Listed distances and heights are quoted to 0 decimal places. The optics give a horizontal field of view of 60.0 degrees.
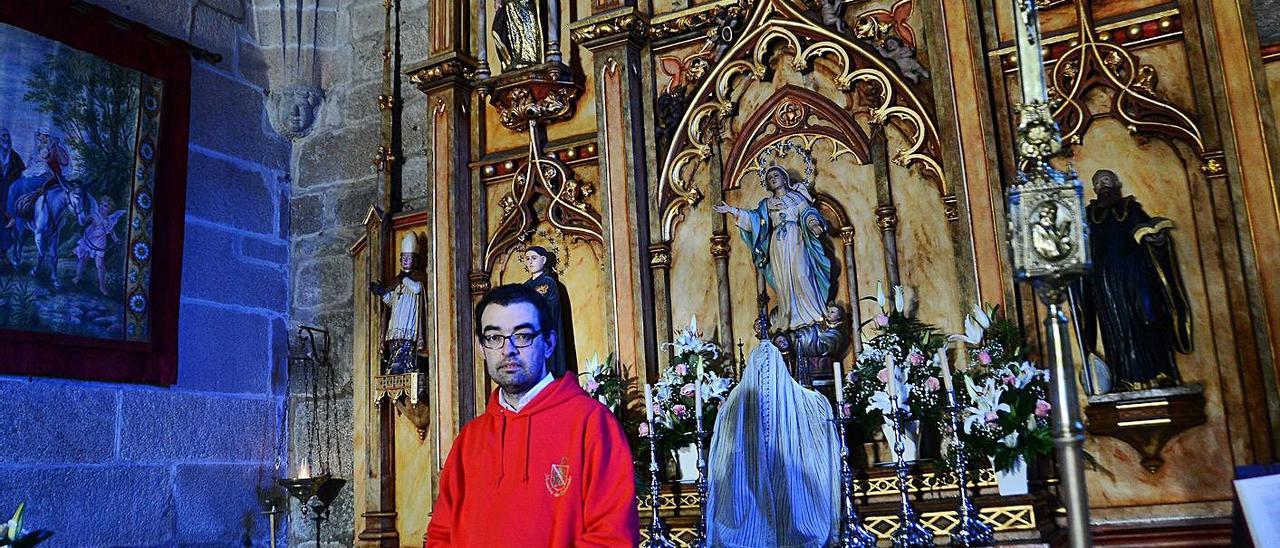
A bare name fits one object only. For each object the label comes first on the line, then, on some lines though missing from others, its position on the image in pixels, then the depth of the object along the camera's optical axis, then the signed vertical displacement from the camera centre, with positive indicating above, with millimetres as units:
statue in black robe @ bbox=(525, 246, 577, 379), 6520 +1056
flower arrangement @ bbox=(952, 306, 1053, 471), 4797 +207
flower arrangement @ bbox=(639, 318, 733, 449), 5594 +396
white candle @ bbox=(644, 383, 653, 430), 5310 +346
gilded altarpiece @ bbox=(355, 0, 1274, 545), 5160 +1585
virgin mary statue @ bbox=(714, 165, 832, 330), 5891 +1168
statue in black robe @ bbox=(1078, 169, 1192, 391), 5117 +703
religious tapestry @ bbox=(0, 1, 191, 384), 6539 +1925
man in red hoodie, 3381 +67
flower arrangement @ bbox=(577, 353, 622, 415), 5941 +514
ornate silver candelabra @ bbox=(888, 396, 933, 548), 4699 -261
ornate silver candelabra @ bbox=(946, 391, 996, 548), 4586 -254
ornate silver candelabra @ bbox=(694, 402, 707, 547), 5039 -43
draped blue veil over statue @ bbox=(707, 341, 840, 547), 4805 +13
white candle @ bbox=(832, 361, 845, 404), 4930 +346
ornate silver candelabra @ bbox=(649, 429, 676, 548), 5273 -235
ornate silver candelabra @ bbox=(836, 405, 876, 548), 4742 -233
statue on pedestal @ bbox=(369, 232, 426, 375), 7090 +1096
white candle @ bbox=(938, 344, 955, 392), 4848 +359
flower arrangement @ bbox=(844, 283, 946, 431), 5051 +413
